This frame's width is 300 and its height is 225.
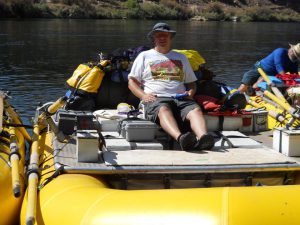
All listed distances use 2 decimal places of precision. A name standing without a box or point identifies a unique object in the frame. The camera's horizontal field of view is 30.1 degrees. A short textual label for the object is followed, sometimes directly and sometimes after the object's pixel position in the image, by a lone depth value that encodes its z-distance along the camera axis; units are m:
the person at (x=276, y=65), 9.33
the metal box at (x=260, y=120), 7.02
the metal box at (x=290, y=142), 5.69
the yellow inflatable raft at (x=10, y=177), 4.89
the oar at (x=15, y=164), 4.68
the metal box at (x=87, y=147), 5.29
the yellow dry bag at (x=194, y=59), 7.84
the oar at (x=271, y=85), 8.02
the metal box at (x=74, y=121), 5.98
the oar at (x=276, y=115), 7.09
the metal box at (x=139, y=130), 5.98
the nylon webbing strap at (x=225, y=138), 6.04
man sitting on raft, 6.14
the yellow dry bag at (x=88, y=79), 7.45
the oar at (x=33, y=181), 4.28
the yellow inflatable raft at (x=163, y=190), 4.05
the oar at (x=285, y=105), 6.47
